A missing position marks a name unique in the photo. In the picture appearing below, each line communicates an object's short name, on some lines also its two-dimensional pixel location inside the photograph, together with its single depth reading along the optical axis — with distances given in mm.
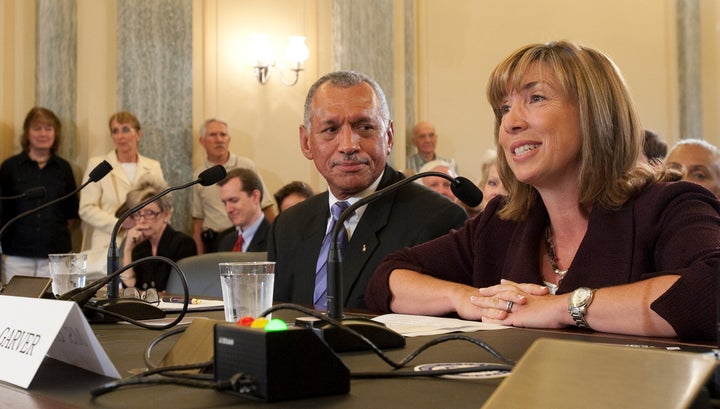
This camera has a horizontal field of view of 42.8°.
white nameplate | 1143
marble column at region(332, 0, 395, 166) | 7895
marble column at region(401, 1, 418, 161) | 8531
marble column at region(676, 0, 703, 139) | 8500
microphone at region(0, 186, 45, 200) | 3006
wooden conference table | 959
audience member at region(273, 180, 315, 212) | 5871
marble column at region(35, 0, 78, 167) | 6625
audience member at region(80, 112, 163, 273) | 6414
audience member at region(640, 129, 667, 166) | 4227
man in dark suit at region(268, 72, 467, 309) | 2822
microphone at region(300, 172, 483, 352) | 1327
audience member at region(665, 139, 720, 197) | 4125
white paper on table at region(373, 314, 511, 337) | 1671
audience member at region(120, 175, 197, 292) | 5109
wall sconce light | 7527
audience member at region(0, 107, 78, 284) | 6312
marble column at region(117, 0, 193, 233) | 6801
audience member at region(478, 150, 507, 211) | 4668
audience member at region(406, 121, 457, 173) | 8258
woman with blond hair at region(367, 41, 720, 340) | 1823
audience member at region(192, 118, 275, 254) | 6953
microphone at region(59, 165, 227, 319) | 1756
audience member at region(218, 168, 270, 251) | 5742
